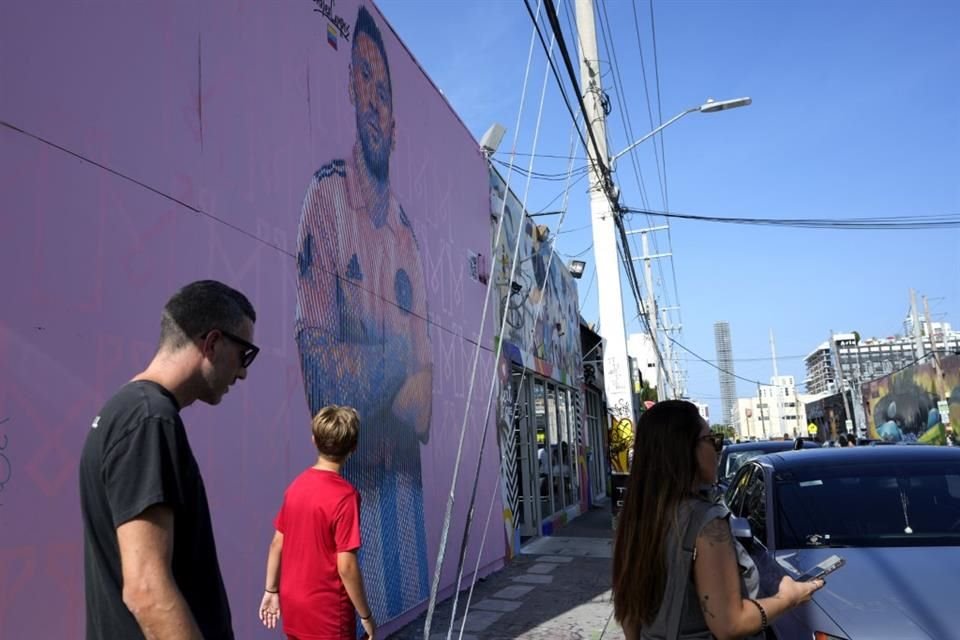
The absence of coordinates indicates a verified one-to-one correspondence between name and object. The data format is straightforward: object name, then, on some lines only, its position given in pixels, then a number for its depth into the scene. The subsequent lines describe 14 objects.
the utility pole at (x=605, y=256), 12.69
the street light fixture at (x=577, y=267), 16.38
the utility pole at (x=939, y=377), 32.78
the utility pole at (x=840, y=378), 49.75
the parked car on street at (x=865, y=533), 3.07
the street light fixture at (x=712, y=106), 13.04
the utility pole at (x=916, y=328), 55.62
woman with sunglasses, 2.08
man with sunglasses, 1.63
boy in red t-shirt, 3.05
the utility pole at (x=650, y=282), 33.16
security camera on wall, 10.46
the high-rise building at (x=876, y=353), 93.78
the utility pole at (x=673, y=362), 49.73
